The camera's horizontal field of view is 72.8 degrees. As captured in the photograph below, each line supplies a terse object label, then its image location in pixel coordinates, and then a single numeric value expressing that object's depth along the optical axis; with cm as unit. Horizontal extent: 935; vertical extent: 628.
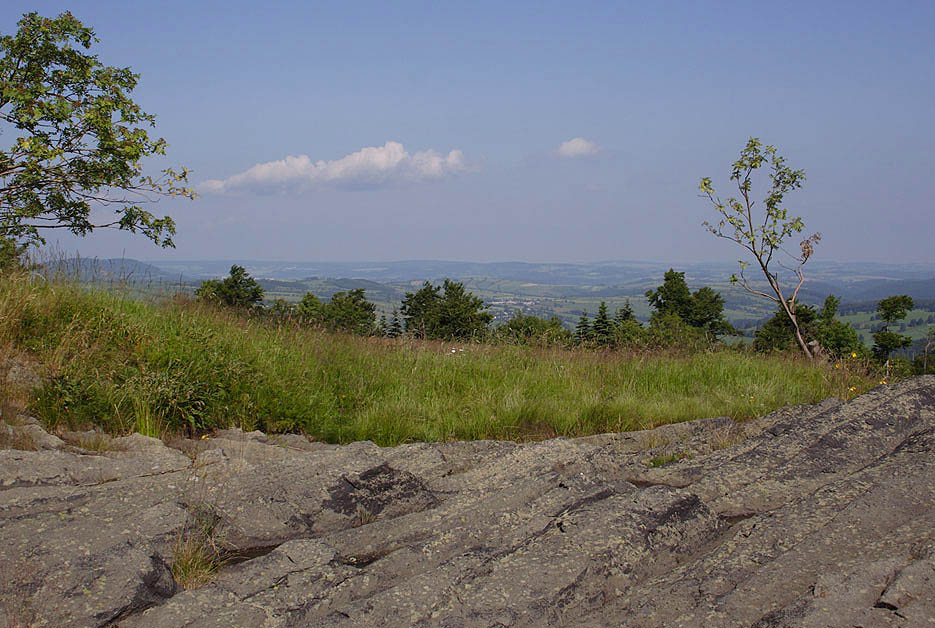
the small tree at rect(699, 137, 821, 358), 1236
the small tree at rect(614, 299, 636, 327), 2602
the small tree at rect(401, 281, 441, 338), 2332
